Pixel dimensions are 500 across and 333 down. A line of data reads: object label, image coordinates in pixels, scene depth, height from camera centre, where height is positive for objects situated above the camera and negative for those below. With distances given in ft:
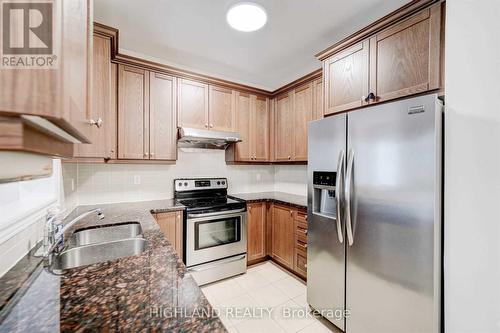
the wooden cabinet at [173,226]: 7.07 -2.13
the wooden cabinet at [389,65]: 4.55 +2.54
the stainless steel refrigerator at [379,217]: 3.87 -1.15
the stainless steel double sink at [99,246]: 3.87 -1.72
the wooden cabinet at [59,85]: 0.95 +0.40
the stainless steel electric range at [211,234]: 7.43 -2.66
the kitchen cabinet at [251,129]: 9.62 +1.65
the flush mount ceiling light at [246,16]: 5.27 +3.89
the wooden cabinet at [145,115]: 7.17 +1.76
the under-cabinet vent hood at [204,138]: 7.85 +1.01
